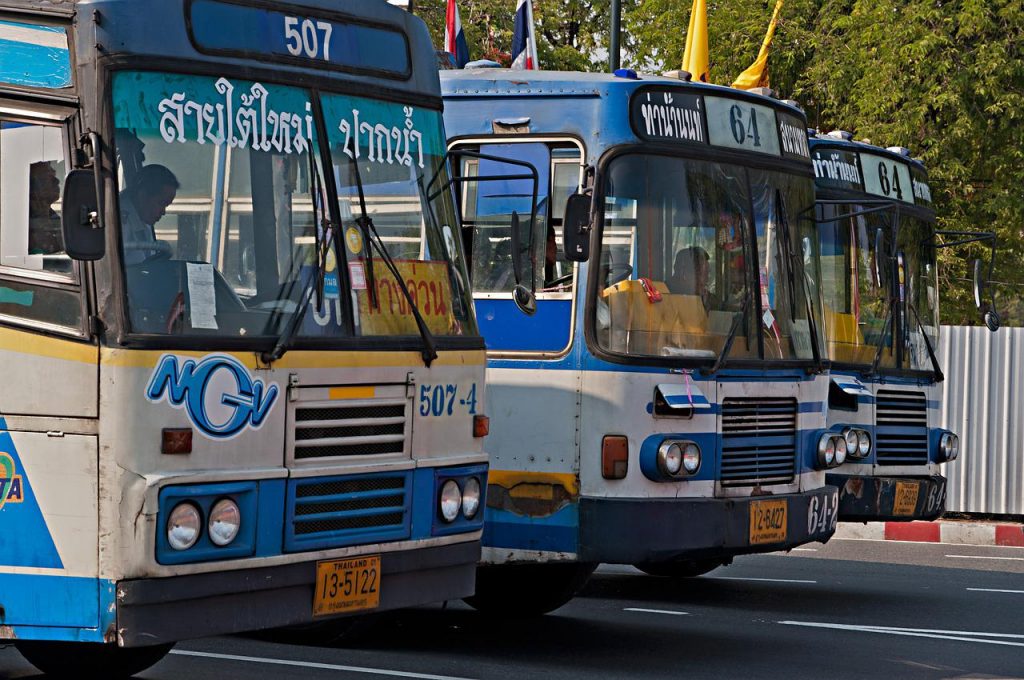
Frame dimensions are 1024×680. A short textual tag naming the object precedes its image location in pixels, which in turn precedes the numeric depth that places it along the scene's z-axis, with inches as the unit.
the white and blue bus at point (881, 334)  493.7
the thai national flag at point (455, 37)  479.2
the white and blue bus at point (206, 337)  246.1
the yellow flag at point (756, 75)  540.4
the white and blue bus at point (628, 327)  359.9
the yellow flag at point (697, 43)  518.6
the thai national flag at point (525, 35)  498.3
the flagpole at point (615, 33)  761.0
